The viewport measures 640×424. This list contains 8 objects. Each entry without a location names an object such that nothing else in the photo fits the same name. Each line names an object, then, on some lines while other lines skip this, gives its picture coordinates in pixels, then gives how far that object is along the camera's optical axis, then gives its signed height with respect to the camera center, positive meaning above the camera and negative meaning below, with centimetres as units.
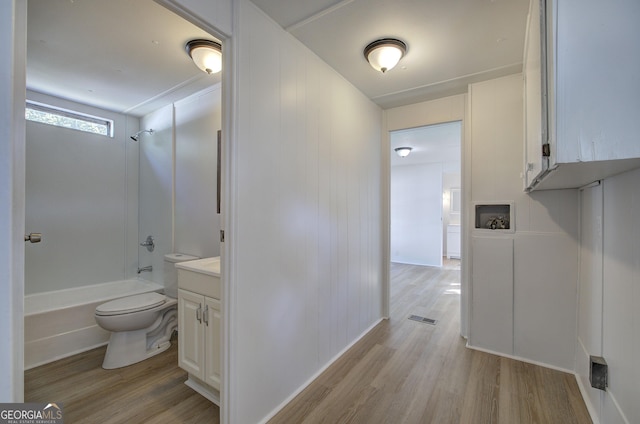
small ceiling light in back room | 486 +116
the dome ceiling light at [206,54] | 196 +121
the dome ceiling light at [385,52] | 185 +115
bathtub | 227 -105
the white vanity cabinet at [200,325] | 171 -78
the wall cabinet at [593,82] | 88 +45
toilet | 217 -102
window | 285 +109
